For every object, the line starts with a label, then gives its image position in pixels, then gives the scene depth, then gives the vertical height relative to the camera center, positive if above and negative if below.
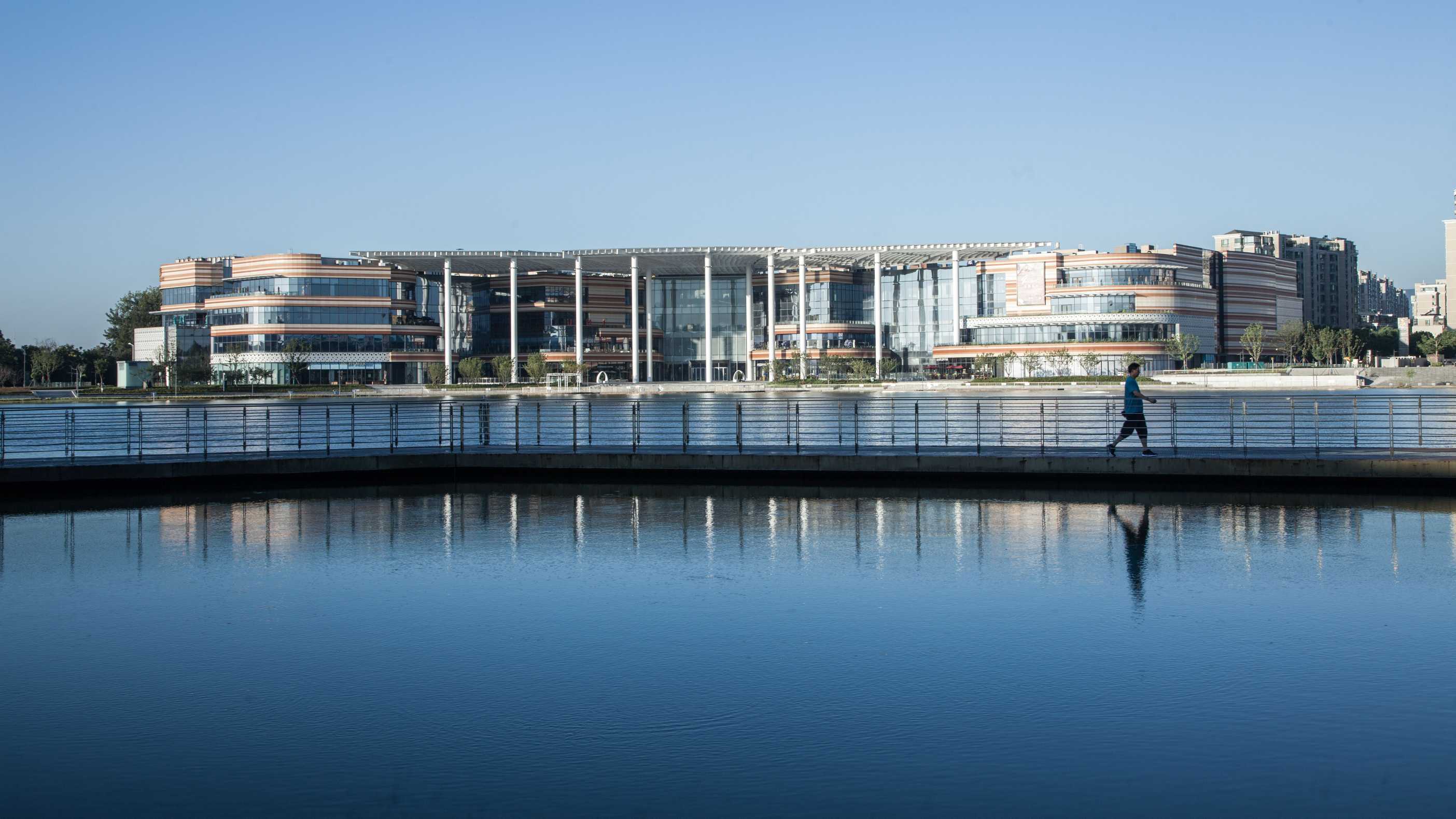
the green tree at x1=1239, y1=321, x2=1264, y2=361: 141.50 +6.11
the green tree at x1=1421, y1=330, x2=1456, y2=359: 184.12 +6.88
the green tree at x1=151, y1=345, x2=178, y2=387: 117.56 +3.36
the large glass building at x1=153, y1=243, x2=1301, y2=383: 125.81 +9.71
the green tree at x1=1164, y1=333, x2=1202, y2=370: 132.25 +4.96
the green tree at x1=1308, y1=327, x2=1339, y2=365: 148.38 +5.70
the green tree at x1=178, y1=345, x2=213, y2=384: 119.19 +3.16
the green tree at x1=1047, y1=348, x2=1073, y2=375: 132.12 +3.40
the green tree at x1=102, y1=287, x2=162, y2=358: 165.88 +11.90
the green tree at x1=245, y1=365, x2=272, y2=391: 117.88 +2.53
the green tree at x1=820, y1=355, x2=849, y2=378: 133.60 +3.09
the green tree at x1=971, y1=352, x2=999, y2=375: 130.88 +3.09
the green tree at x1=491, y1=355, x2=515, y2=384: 125.88 +2.99
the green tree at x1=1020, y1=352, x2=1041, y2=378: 132.00 +3.16
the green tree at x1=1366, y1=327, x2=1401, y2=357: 194.62 +7.72
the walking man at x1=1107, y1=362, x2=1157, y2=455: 23.64 -0.38
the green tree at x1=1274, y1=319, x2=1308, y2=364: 154.62 +6.49
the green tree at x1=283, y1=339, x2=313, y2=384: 120.75 +4.21
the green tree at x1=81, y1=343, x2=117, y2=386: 136.75 +4.37
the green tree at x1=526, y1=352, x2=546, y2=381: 126.06 +3.22
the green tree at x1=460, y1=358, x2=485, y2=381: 126.94 +3.04
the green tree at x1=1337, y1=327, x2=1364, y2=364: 165.00 +6.40
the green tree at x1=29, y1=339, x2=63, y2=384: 132.38 +4.37
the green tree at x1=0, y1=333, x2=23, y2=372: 137.00 +5.53
